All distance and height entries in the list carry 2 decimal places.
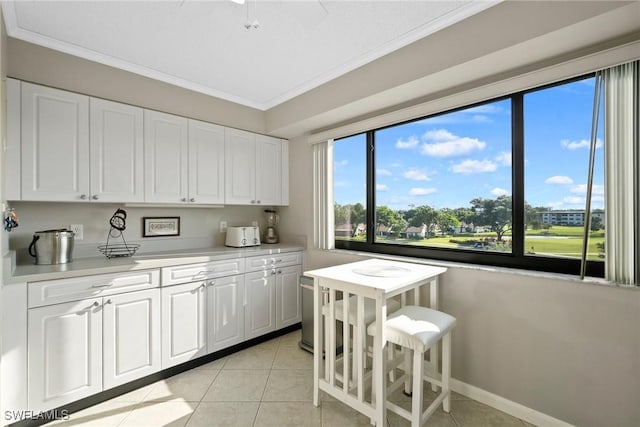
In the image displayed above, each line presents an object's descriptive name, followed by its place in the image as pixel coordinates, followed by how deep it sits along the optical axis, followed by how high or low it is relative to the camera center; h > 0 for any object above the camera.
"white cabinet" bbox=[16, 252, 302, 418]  1.79 -0.80
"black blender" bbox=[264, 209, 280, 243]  3.61 -0.15
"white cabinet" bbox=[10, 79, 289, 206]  1.99 +0.47
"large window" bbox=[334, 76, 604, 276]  1.80 +0.21
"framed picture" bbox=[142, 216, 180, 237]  2.78 -0.13
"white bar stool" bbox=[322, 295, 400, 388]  1.88 -0.65
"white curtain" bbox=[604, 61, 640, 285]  1.52 +0.21
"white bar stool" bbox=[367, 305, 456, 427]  1.63 -0.71
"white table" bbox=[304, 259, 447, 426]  1.68 -0.64
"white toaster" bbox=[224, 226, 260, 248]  3.13 -0.26
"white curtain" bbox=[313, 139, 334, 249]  3.12 +0.19
